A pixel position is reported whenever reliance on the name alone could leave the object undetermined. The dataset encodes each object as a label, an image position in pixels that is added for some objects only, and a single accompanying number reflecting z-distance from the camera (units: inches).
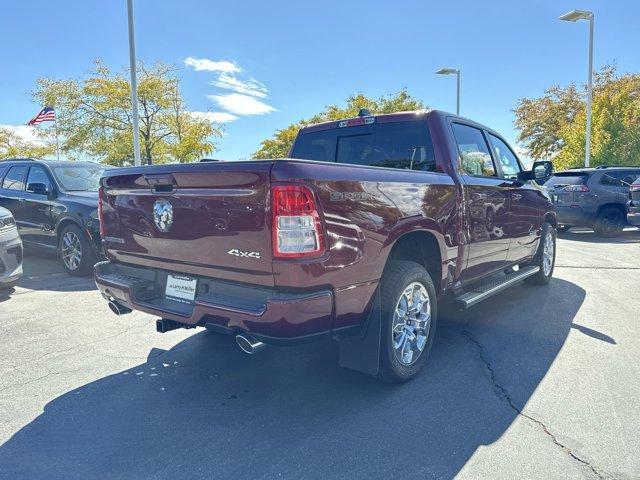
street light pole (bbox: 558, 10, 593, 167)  618.2
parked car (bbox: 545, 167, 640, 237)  443.5
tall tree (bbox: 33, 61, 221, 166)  893.4
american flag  825.5
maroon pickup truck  99.1
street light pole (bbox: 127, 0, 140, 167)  520.1
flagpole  924.5
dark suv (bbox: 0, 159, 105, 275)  265.7
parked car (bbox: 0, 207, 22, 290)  229.0
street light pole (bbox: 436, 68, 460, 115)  810.8
